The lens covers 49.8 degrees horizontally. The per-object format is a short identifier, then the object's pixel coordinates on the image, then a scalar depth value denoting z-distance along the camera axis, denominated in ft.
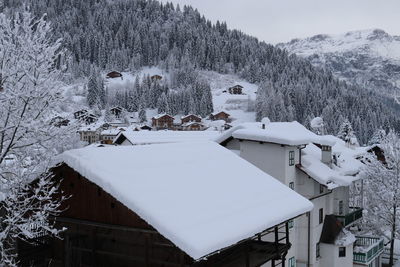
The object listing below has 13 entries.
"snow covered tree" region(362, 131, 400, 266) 122.42
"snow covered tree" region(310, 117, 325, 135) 147.23
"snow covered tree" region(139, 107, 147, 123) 538.55
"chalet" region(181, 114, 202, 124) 512.22
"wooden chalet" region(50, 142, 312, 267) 38.09
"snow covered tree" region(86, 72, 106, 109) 597.52
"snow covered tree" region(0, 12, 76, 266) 37.14
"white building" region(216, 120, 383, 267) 94.38
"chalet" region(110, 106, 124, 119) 557.82
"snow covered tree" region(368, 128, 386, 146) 142.72
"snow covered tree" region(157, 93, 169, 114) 566.11
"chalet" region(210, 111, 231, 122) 532.32
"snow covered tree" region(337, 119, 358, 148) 325.01
